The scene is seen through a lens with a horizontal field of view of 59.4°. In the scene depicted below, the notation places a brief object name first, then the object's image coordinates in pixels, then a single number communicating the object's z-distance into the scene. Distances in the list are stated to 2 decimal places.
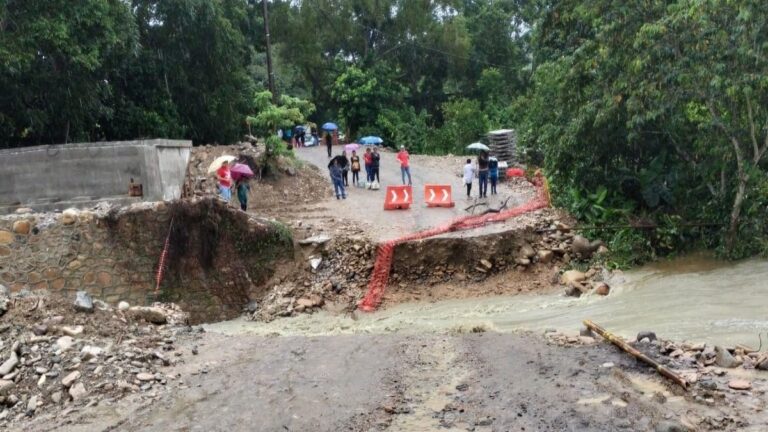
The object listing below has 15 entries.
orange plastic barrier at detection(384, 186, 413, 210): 19.23
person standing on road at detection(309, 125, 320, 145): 40.84
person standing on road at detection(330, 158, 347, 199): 21.08
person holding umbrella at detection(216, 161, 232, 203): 17.22
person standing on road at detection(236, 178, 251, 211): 17.98
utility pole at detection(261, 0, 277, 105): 29.09
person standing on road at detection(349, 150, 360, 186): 23.66
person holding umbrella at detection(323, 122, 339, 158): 30.24
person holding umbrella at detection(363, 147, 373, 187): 23.19
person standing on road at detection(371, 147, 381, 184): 23.22
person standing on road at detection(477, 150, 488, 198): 20.21
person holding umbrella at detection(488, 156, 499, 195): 21.22
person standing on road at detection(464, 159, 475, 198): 21.08
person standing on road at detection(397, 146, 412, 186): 22.83
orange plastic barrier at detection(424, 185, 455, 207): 19.53
